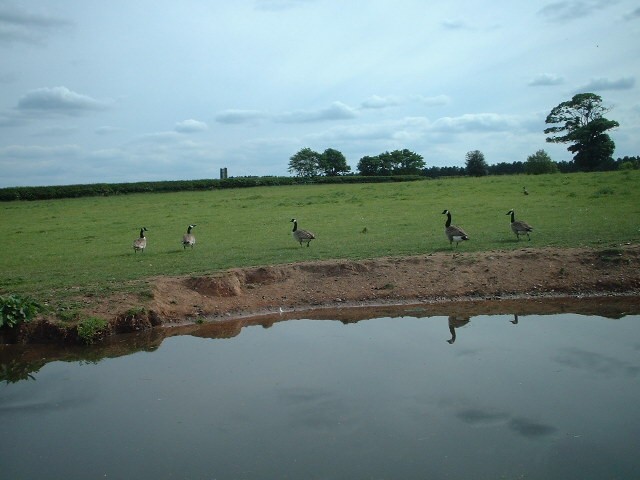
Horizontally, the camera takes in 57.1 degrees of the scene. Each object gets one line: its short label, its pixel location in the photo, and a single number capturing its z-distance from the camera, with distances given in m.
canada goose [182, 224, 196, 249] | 27.55
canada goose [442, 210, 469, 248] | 24.20
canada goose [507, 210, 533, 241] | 25.02
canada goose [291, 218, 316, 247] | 26.80
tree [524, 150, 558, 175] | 74.02
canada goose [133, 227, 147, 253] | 27.36
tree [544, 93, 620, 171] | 79.50
